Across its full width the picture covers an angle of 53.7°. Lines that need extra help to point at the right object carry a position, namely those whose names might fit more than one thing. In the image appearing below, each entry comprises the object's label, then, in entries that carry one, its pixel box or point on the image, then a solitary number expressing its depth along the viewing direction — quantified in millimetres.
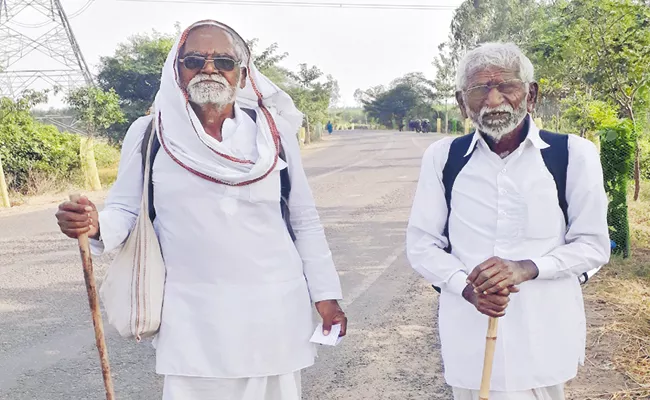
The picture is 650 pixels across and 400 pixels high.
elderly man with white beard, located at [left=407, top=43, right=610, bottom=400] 1987
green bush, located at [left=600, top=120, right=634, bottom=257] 6062
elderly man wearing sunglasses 2125
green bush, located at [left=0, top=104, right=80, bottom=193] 13070
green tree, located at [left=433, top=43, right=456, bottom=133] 48062
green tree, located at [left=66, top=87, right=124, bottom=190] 15000
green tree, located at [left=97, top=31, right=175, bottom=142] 21594
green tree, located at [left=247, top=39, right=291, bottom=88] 26422
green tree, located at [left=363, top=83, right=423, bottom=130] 63406
